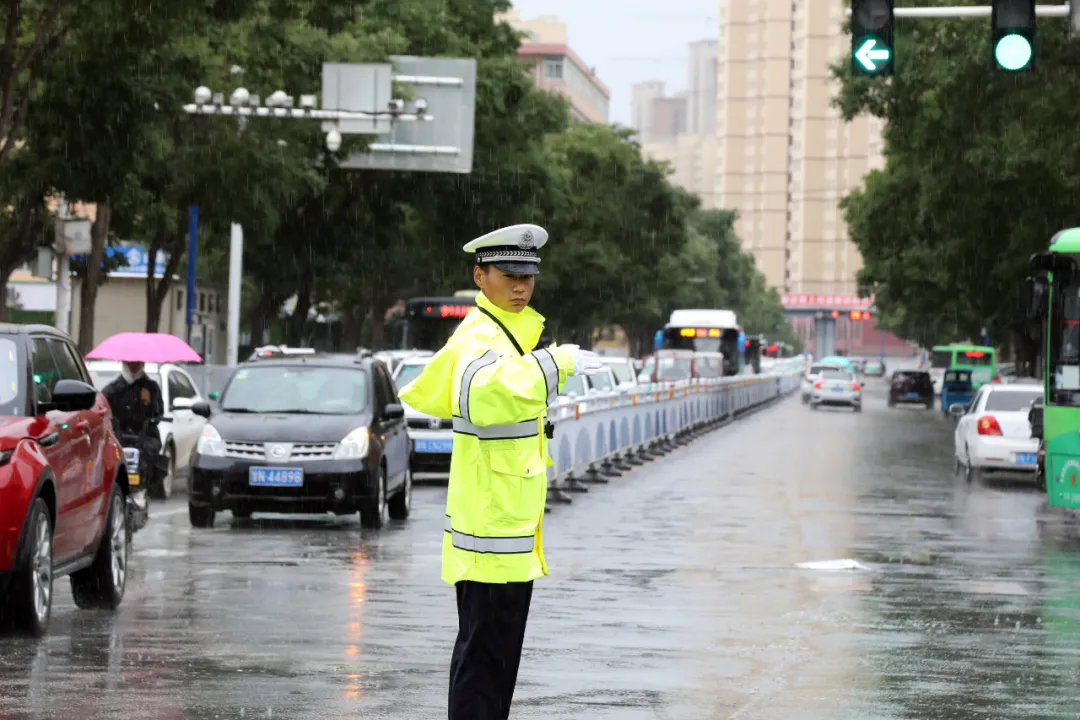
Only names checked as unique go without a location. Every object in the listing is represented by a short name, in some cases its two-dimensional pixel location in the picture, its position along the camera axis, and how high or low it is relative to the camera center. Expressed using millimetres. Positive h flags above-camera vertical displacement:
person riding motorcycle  17750 -698
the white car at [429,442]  26719 -1343
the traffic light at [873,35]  16922 +2433
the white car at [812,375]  75288 -1076
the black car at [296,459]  18578 -1111
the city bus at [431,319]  58656 +389
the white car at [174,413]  23938 -983
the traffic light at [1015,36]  16625 +2413
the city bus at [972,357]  90250 -343
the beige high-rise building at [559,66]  163250 +21105
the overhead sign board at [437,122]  39219 +3880
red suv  10398 -834
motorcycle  16558 -1074
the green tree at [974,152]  32812 +3490
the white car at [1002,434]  29547 -1163
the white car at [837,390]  73000 -1509
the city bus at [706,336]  74375 +190
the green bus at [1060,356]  20750 -42
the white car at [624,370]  44781 -652
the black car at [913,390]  81500 -1607
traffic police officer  6641 -457
